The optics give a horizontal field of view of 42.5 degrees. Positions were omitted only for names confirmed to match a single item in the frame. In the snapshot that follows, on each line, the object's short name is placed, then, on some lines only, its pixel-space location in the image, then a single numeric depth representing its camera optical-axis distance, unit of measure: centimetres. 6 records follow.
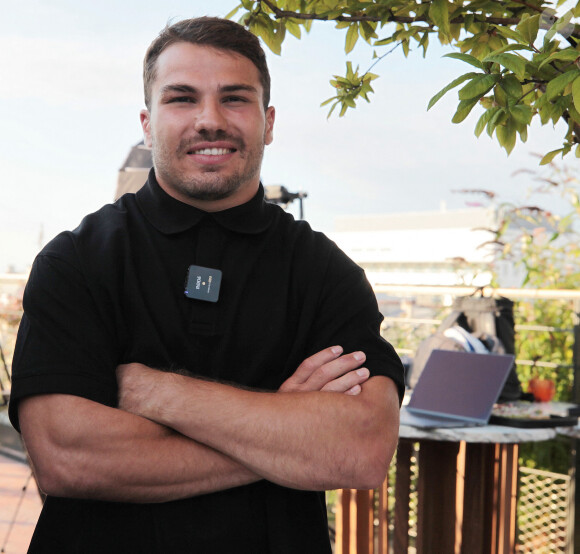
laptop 230
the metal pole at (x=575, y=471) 366
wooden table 231
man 120
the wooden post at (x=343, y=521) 253
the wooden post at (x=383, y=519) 247
